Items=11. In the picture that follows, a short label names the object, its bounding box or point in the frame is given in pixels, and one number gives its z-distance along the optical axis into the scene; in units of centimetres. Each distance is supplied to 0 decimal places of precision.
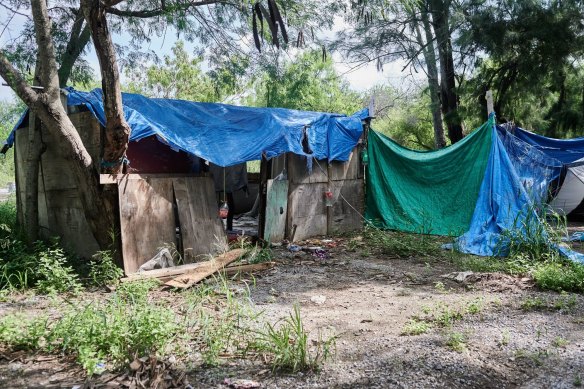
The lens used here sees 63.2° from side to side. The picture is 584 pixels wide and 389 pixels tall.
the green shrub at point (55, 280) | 484
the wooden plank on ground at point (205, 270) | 506
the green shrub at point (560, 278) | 476
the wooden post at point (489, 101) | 750
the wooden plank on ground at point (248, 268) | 565
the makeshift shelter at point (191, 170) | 575
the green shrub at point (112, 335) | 298
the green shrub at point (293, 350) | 298
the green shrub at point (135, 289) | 435
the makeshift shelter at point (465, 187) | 695
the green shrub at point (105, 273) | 512
